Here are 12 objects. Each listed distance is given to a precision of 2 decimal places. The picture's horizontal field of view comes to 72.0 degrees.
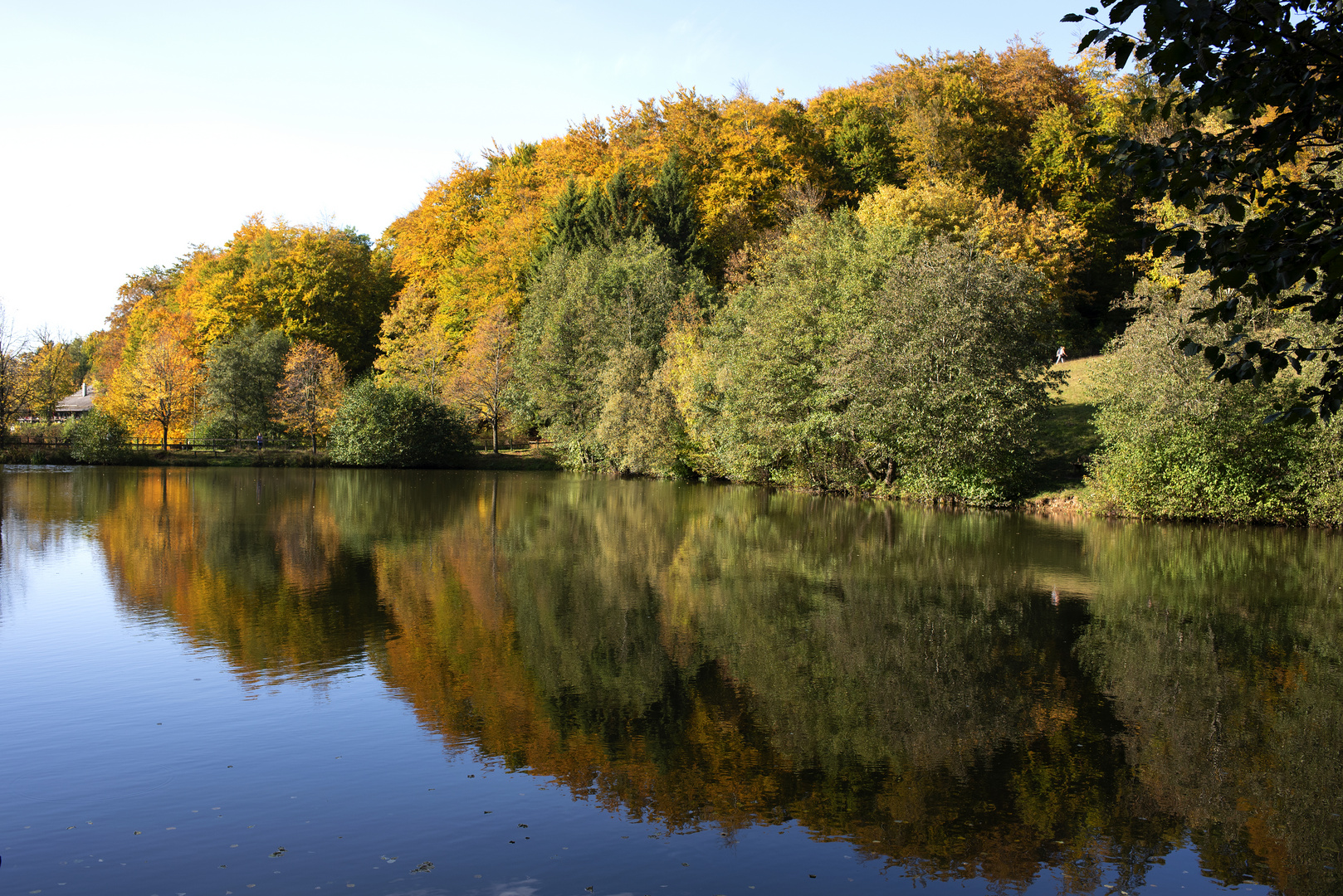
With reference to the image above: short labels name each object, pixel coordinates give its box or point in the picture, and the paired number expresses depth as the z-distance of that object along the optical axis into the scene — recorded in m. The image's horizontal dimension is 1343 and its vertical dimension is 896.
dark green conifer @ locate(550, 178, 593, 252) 62.92
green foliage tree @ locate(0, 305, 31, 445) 58.75
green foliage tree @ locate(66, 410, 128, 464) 57.50
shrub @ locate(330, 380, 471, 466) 57.19
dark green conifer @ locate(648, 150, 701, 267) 59.79
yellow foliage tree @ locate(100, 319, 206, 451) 65.12
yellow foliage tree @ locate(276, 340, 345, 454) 63.09
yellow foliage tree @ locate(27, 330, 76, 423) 71.44
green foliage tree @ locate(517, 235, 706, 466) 54.03
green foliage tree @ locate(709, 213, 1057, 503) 32.50
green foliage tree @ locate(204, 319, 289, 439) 64.06
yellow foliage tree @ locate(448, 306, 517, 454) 61.84
